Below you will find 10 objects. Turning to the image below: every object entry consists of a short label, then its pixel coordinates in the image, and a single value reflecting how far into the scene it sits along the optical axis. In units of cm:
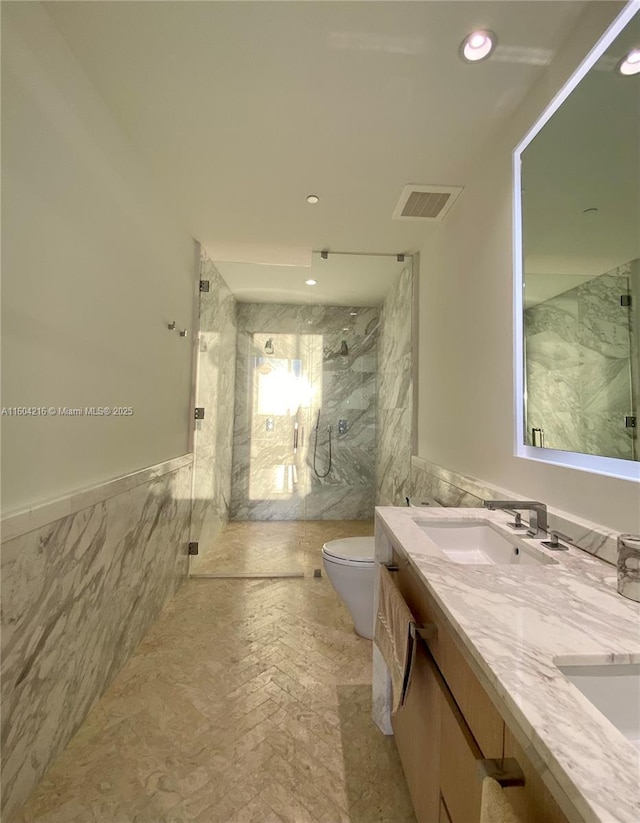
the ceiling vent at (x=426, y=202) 205
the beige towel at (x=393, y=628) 99
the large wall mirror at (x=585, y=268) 104
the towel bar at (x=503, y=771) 55
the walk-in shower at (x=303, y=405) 383
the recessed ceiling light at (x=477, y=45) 124
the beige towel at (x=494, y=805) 53
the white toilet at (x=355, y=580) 188
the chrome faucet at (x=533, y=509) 118
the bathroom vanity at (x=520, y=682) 42
